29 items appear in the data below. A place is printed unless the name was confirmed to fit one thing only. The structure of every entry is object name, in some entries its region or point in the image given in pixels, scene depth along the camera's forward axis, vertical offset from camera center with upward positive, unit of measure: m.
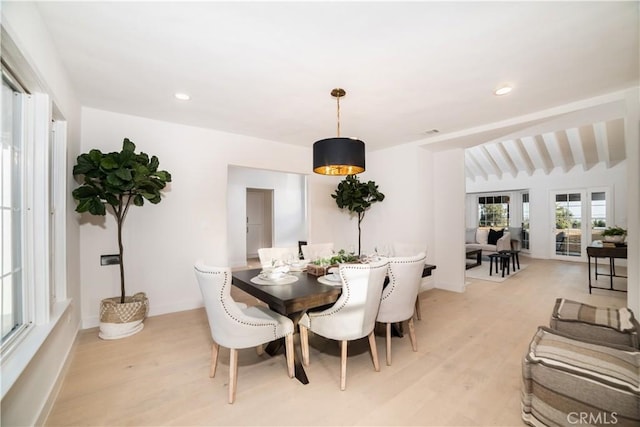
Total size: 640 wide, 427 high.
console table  4.85 -0.73
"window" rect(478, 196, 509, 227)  9.68 +0.08
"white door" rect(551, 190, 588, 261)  8.01 -0.34
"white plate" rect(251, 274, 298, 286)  2.48 -0.60
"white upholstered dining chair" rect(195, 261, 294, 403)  1.98 -0.80
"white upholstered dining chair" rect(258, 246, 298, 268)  3.34 -0.49
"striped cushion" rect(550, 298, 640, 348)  2.07 -0.89
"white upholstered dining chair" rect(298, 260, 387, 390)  2.10 -0.76
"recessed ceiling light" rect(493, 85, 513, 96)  2.84 +1.29
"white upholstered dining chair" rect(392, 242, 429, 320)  3.54 -0.47
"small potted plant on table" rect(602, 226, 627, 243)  5.11 -0.43
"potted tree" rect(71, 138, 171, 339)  2.83 +0.30
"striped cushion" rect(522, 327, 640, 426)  1.50 -0.99
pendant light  2.57 +0.58
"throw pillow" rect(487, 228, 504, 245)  8.23 -0.67
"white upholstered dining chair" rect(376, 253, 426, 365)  2.46 -0.70
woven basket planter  3.03 -1.12
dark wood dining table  2.07 -0.63
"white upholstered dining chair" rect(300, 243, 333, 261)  3.69 -0.49
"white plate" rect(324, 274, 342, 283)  2.54 -0.59
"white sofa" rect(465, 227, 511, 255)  7.39 -0.78
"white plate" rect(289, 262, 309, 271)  3.05 -0.57
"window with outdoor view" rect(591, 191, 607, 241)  7.63 -0.02
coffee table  7.05 -1.16
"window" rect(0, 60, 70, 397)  1.65 -0.02
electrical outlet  3.46 -0.53
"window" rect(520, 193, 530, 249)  9.09 -0.32
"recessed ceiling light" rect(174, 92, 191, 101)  3.00 +1.32
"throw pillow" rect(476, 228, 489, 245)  8.45 -0.69
